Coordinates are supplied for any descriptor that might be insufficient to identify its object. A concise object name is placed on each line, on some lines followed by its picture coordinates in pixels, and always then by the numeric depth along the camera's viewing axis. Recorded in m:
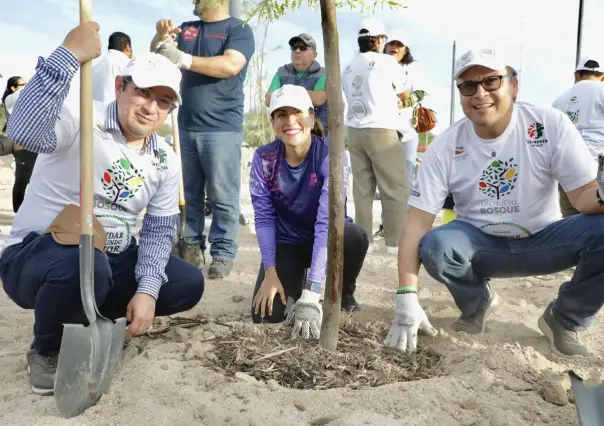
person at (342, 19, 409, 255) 5.25
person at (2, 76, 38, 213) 6.48
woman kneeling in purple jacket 2.95
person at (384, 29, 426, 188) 5.52
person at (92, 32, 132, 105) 4.52
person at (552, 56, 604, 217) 4.99
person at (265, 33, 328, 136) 5.56
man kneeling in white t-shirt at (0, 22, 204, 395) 2.22
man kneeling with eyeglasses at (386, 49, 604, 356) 2.82
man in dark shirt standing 4.34
